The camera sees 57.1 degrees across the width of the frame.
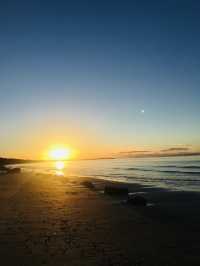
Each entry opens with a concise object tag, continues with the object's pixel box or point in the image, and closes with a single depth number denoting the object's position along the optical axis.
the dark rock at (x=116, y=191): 15.64
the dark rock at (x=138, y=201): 11.95
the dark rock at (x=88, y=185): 19.73
